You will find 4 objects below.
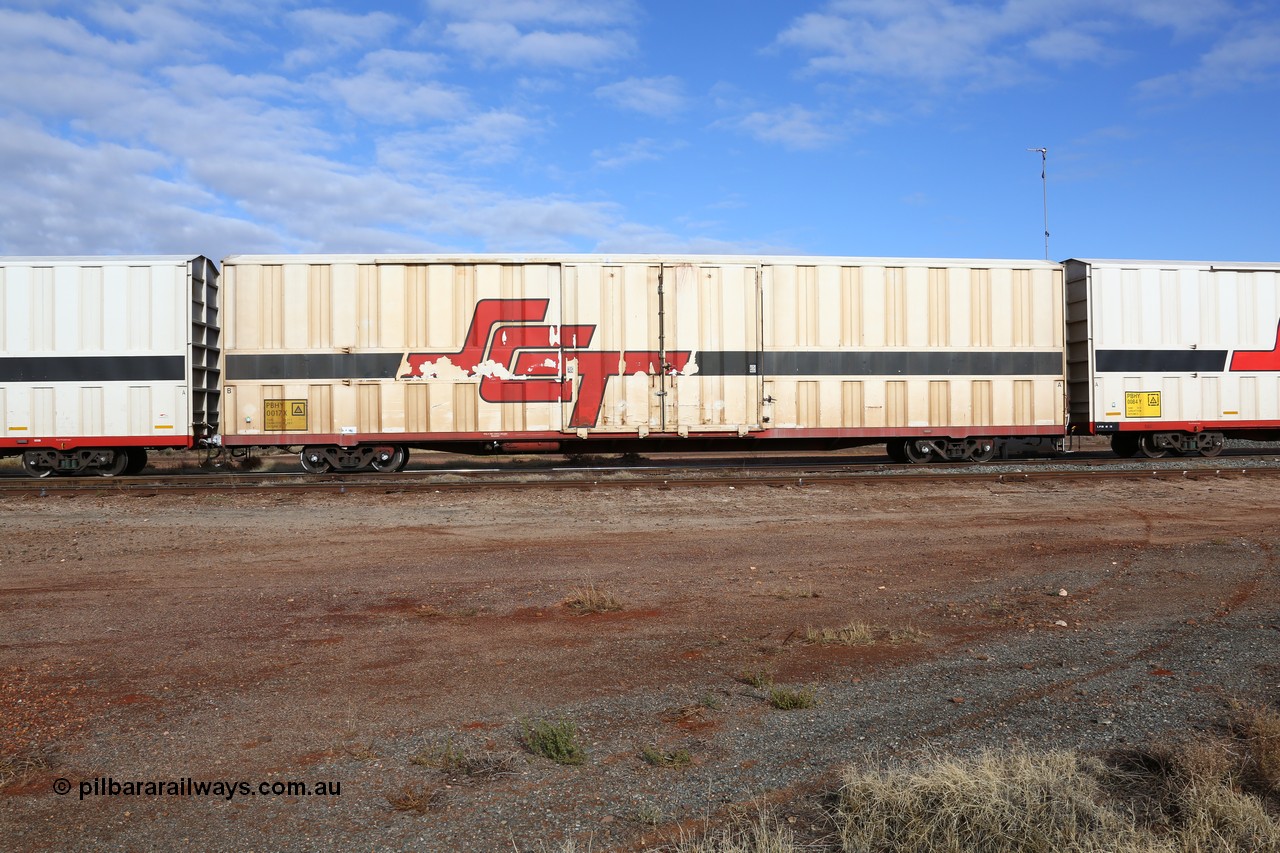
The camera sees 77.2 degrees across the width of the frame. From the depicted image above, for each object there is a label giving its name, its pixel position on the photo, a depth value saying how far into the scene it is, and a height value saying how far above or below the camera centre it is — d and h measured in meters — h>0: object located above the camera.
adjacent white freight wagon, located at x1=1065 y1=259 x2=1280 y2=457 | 16.17 +1.73
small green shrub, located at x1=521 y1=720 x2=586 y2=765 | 4.00 -1.55
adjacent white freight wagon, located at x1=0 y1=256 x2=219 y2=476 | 14.16 +1.63
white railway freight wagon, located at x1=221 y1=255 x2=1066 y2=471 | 14.88 +1.61
